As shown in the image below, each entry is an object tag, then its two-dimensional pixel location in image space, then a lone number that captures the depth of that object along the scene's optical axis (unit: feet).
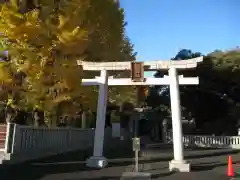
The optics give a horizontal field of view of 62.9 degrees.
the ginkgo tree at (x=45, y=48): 25.87
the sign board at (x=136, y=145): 21.18
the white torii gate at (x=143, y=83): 24.02
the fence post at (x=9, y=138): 23.48
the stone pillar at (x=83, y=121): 50.25
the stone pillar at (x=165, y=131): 52.97
